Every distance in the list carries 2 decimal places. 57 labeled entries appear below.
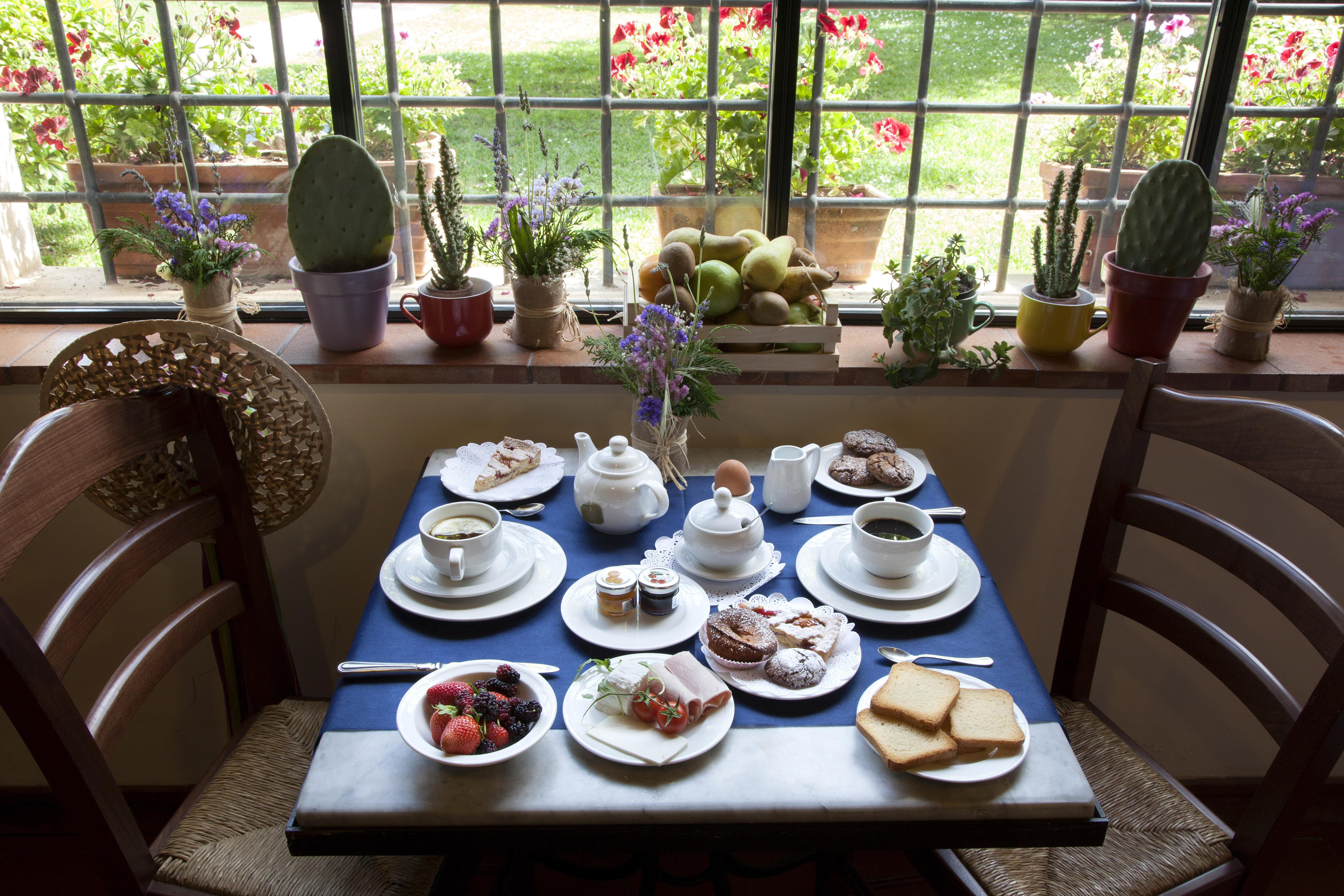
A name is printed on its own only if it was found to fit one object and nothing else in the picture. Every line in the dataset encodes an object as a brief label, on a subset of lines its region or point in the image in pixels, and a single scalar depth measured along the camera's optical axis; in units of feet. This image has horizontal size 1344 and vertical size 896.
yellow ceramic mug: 6.05
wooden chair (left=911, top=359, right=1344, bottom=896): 3.79
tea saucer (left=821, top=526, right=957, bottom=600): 4.35
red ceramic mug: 5.98
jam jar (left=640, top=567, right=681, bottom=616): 4.17
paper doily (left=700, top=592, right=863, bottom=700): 3.74
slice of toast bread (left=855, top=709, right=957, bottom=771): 3.35
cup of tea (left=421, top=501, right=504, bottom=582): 4.27
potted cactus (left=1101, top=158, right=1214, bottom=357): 5.74
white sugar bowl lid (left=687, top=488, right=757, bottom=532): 4.43
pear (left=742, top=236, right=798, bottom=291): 5.73
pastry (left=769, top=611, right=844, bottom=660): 3.98
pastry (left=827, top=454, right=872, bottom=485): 5.36
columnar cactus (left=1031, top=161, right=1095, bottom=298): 5.82
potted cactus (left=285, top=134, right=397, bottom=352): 5.68
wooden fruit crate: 5.75
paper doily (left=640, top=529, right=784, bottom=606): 4.42
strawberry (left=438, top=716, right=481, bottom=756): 3.32
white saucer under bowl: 4.52
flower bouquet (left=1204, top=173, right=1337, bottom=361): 5.82
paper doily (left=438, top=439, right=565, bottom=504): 5.22
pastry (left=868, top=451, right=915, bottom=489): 5.32
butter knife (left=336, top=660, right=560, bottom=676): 3.84
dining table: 3.22
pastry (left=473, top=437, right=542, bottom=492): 5.32
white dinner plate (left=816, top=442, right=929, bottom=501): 5.29
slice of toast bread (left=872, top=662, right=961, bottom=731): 3.49
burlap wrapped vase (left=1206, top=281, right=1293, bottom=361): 6.02
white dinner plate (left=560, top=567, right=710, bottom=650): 4.05
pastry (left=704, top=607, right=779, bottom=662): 3.85
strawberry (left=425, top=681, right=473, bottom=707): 3.51
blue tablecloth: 3.70
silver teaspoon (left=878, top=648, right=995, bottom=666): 3.96
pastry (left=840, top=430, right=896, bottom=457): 5.59
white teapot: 4.75
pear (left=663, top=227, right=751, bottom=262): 5.88
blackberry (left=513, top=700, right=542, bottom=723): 3.45
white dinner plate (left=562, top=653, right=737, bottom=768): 3.40
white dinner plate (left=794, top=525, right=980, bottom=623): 4.24
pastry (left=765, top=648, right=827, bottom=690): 3.77
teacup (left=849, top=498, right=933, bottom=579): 4.33
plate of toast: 3.37
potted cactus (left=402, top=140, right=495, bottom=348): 5.80
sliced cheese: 3.39
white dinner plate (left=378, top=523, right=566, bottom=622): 4.20
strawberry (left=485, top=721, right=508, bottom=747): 3.38
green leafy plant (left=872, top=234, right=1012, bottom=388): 5.82
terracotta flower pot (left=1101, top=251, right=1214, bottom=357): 5.90
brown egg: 5.05
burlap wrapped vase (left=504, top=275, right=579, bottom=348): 6.02
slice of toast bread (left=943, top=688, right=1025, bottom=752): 3.43
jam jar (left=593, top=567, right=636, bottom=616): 4.15
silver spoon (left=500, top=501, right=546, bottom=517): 5.06
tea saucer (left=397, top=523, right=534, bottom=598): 4.31
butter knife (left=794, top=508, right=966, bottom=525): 5.02
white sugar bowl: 4.43
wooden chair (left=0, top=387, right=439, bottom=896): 3.37
